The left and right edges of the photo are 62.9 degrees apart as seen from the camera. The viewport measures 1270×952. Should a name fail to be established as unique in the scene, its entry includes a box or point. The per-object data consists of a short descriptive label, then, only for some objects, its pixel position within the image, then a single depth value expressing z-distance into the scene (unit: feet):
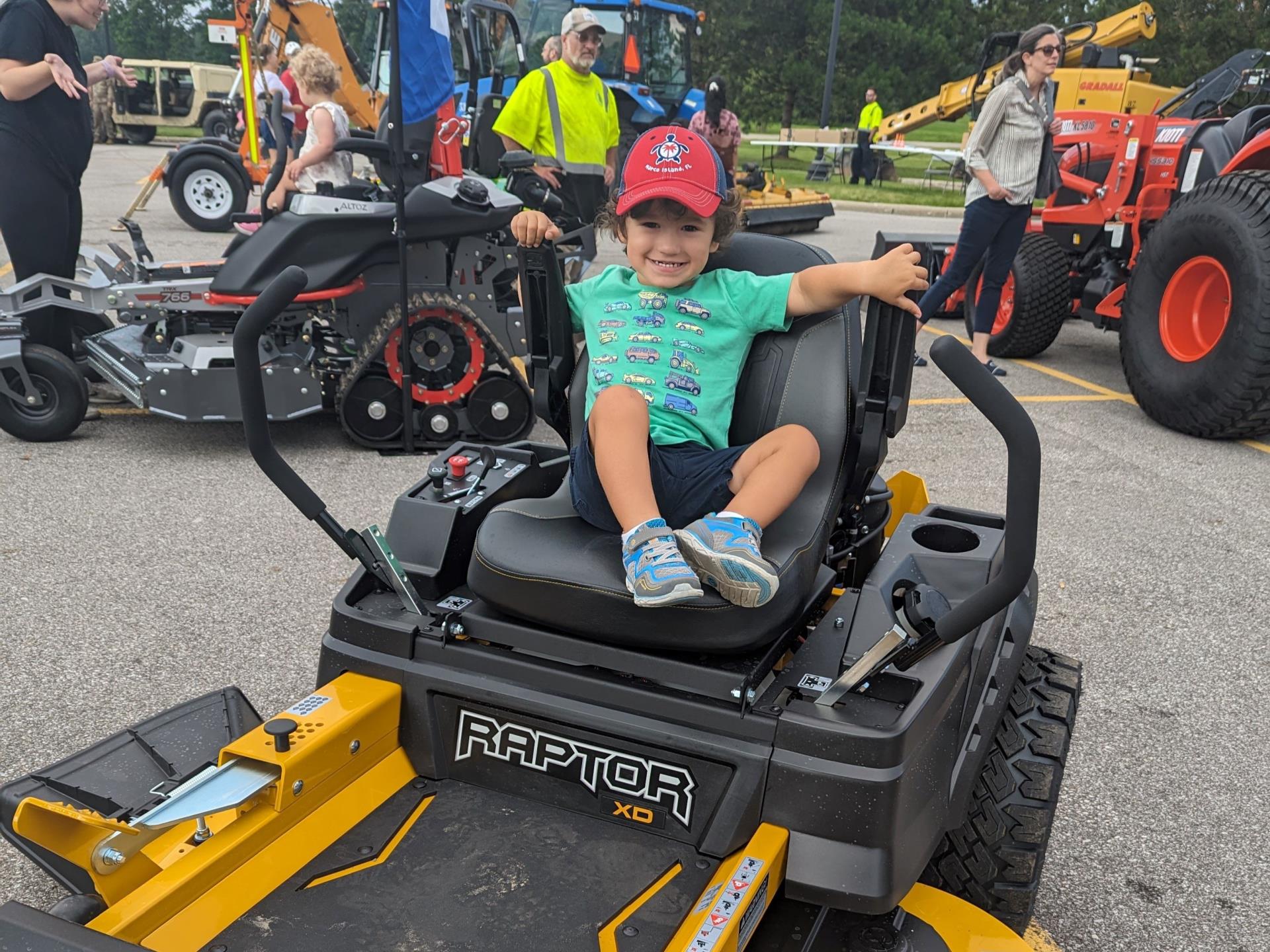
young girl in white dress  17.65
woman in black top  15.26
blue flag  16.30
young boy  6.98
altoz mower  15.76
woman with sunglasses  19.24
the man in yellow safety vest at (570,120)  20.53
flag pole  14.94
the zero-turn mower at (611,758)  5.77
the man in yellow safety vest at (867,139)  69.97
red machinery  17.85
